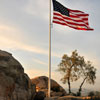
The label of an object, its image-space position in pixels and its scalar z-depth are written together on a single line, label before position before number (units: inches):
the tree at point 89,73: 1851.6
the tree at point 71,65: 1802.4
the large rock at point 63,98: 761.9
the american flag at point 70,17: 852.0
